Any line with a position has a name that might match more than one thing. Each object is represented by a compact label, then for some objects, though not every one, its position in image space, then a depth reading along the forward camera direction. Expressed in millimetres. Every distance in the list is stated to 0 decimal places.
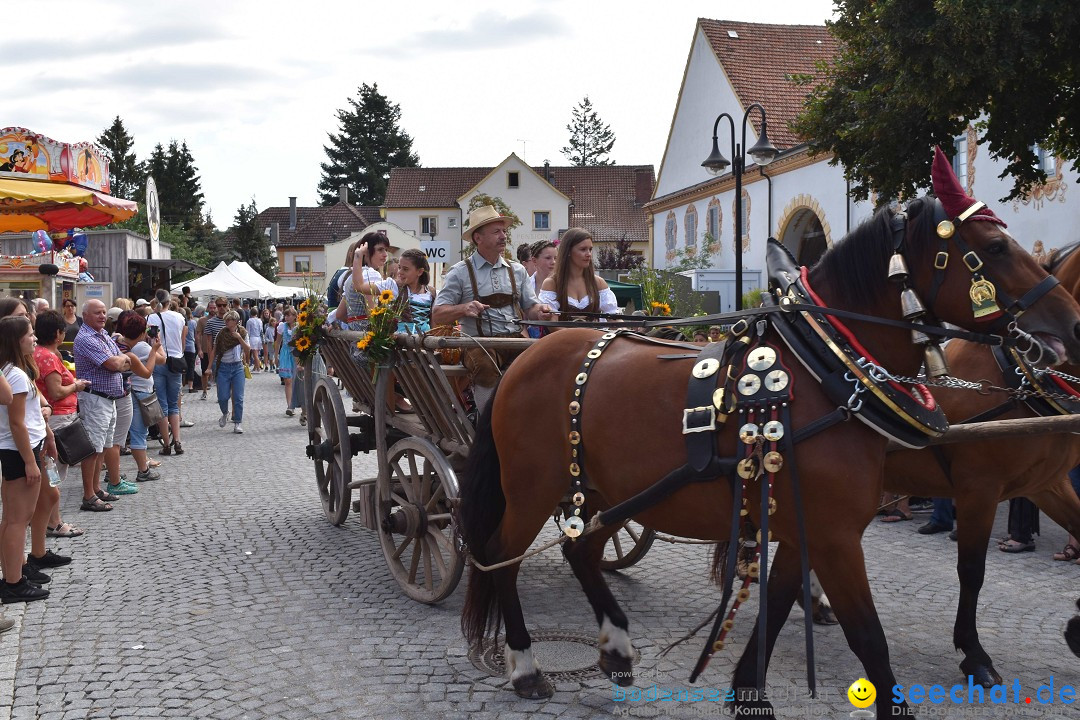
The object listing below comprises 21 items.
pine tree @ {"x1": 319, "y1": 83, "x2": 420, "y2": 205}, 77500
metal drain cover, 4289
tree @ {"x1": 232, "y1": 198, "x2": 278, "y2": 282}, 67875
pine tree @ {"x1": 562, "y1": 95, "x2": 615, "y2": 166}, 83688
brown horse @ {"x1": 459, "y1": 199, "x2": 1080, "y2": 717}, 3066
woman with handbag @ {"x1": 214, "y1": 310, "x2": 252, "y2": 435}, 13672
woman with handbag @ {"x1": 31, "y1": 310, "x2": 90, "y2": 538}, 6777
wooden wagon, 5176
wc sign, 18875
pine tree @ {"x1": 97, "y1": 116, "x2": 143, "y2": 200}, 68625
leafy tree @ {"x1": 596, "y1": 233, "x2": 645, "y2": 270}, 38156
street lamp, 14430
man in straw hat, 5582
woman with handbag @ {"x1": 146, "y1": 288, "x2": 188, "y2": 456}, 11656
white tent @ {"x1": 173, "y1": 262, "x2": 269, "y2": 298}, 28641
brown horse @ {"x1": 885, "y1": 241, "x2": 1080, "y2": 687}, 4180
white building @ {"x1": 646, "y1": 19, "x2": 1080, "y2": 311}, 24078
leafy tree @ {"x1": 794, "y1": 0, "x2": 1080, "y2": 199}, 8547
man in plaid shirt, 8406
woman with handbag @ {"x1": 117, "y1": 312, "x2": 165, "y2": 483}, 9617
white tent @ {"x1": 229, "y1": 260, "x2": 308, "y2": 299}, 30488
